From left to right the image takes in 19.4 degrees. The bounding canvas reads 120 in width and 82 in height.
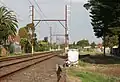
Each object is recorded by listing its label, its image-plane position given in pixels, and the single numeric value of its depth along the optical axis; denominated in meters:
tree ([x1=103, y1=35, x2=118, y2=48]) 130.31
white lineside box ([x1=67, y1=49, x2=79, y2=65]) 32.78
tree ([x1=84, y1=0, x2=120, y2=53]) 49.31
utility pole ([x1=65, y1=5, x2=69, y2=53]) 72.71
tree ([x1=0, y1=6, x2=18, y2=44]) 77.56
